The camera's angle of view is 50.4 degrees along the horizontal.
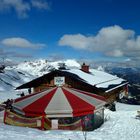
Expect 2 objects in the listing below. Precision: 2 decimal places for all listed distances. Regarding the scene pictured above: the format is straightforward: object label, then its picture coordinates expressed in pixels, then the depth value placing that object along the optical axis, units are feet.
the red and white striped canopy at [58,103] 37.06
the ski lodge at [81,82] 56.78
